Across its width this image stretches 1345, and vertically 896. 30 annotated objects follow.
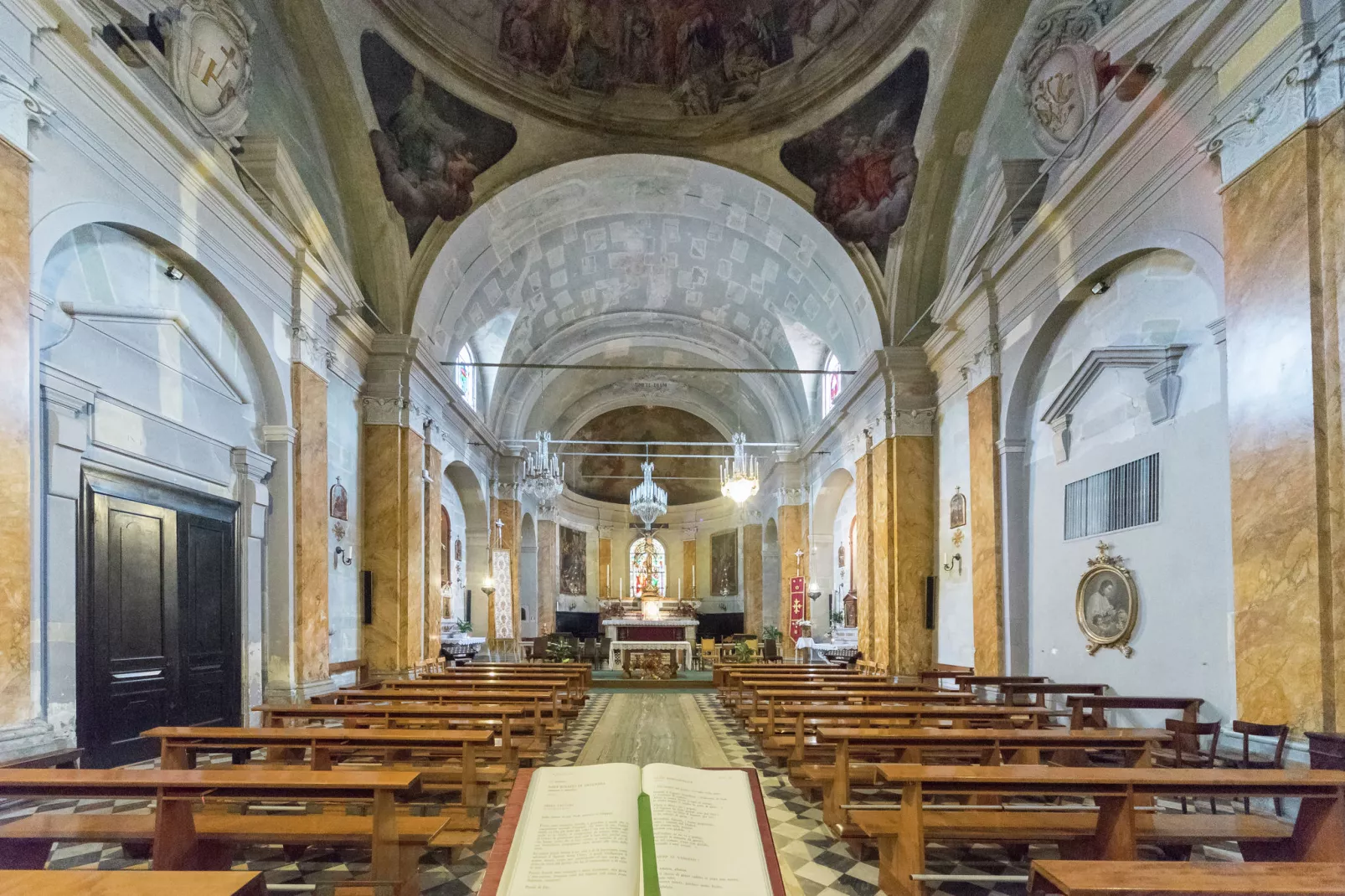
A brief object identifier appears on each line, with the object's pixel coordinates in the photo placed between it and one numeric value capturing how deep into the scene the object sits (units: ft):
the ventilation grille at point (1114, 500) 25.52
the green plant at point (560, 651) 64.08
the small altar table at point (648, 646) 60.70
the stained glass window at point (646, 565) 102.32
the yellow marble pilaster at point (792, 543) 73.82
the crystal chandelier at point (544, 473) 61.36
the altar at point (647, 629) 71.05
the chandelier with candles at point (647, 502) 73.31
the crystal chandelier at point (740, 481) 55.88
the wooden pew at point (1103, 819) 12.17
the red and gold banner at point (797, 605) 68.64
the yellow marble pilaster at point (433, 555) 50.78
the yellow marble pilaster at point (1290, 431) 17.34
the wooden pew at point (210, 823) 11.80
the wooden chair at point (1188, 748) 19.66
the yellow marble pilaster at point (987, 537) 34.71
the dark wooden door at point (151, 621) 23.21
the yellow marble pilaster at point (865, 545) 49.34
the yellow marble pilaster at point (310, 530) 33.65
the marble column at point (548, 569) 83.76
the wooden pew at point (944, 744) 16.02
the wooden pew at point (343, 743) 16.53
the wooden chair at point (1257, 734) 17.47
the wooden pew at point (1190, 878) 8.20
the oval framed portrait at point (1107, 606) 26.13
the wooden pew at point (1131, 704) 21.71
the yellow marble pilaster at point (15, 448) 17.87
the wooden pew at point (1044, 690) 26.48
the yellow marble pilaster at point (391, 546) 43.01
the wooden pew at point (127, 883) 7.48
